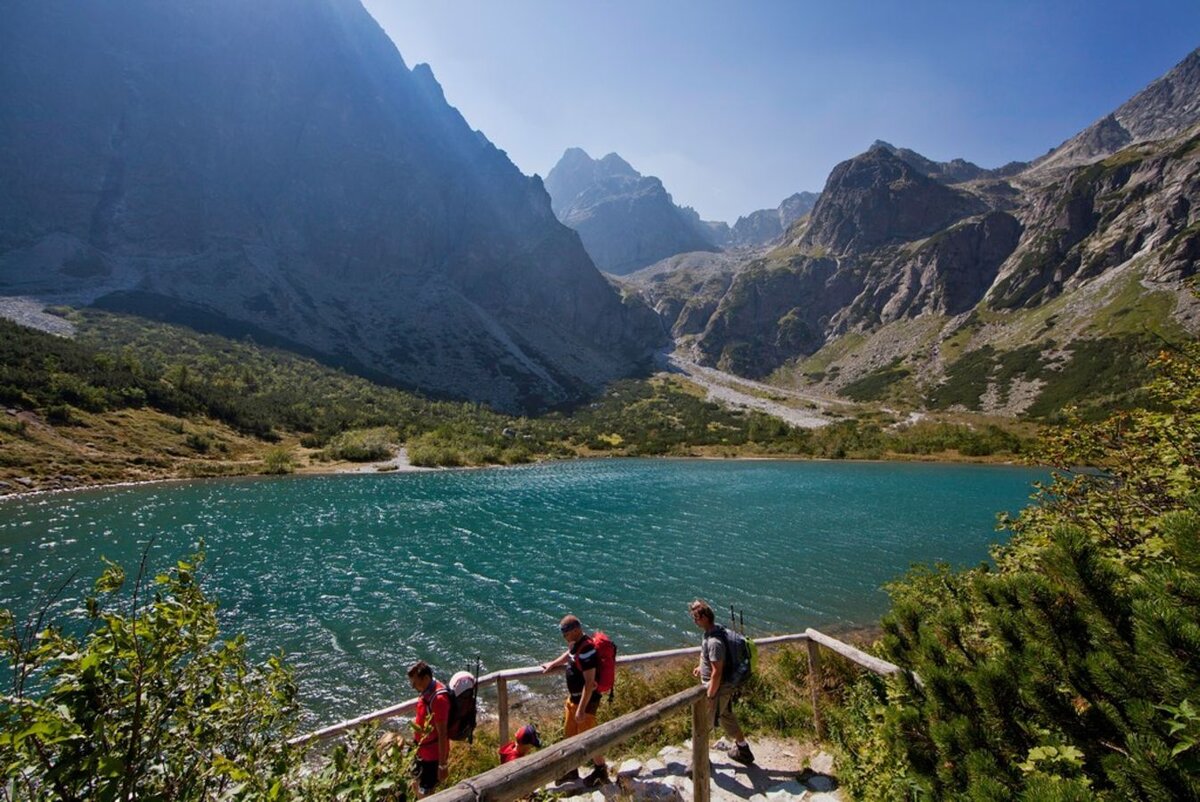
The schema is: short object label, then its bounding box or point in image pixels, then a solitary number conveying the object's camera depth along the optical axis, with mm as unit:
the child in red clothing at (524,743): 8516
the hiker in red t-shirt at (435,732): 7859
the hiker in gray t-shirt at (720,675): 8266
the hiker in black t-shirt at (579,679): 8641
